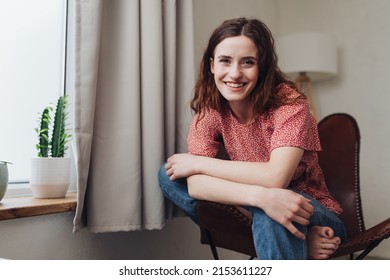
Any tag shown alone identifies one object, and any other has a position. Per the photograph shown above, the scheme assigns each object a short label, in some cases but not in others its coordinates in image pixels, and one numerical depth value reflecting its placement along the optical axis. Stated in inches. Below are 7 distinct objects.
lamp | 77.2
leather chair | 39.3
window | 48.3
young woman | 35.5
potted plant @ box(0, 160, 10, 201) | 40.7
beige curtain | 42.8
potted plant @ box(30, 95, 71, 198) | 44.2
